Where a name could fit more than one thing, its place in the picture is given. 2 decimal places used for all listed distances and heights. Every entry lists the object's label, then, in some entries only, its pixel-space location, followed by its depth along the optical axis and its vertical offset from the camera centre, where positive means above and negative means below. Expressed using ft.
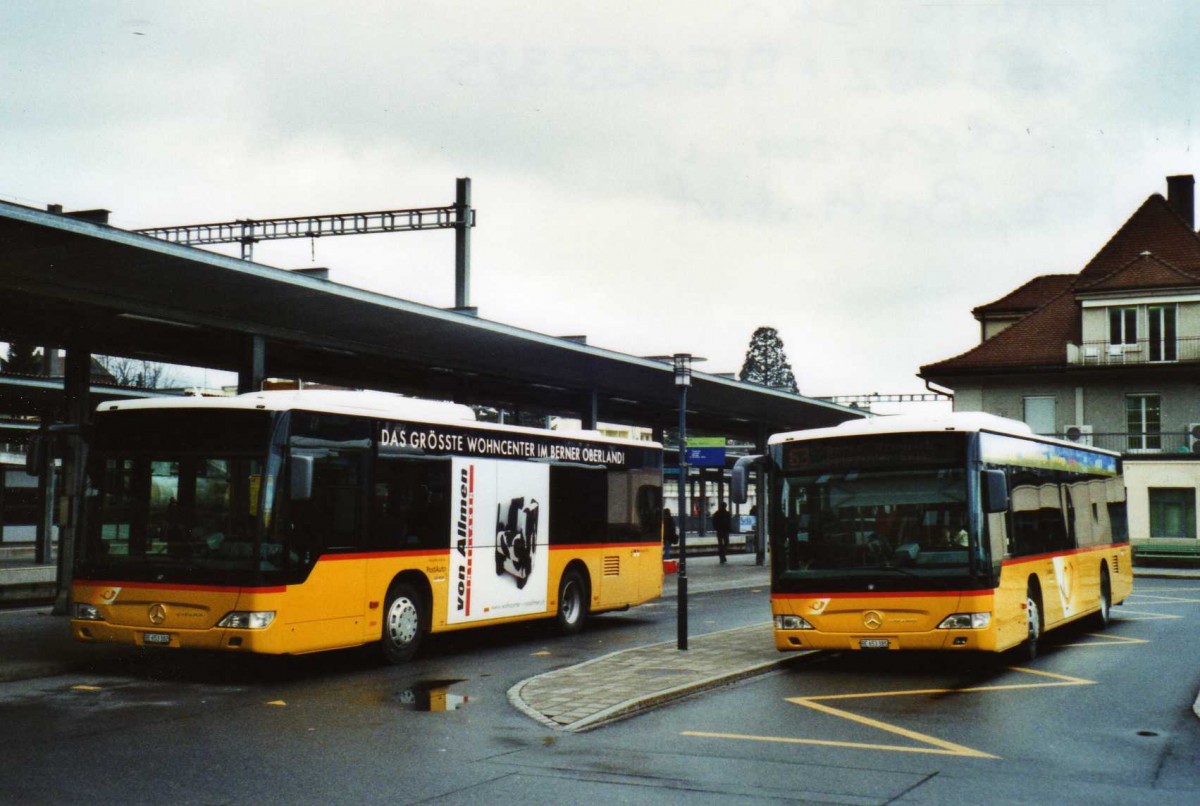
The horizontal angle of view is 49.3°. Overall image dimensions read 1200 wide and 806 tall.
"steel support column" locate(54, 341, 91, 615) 66.23 +4.71
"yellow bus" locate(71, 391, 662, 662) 42.52 +0.77
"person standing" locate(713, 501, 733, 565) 131.95 +2.04
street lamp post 50.21 +3.46
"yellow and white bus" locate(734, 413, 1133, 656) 43.06 +0.43
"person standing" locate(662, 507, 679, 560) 122.10 +1.42
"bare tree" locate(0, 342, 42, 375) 264.72 +37.41
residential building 163.22 +23.26
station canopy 56.95 +12.61
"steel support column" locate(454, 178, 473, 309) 94.73 +22.61
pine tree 361.71 +51.74
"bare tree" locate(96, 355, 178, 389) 276.21 +38.23
